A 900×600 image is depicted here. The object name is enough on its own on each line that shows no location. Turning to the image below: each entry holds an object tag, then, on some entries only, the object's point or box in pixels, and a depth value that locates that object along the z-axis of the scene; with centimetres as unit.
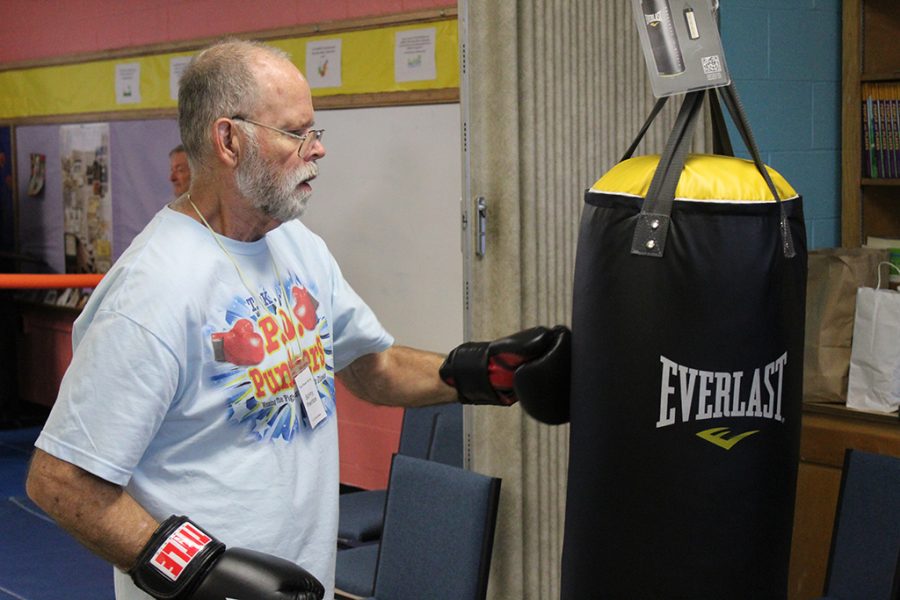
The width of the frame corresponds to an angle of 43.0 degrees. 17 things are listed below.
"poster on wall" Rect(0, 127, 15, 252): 734
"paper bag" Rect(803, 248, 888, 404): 337
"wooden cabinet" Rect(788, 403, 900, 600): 334
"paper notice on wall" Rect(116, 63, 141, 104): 599
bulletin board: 429
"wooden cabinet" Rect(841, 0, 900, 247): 377
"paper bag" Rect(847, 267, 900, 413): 325
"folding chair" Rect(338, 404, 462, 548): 353
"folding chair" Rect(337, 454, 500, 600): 260
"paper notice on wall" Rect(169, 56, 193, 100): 556
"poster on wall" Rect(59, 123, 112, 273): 643
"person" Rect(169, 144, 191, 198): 511
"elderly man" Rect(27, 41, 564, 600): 161
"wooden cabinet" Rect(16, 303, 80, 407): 703
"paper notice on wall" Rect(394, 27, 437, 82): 431
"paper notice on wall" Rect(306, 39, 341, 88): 469
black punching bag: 160
